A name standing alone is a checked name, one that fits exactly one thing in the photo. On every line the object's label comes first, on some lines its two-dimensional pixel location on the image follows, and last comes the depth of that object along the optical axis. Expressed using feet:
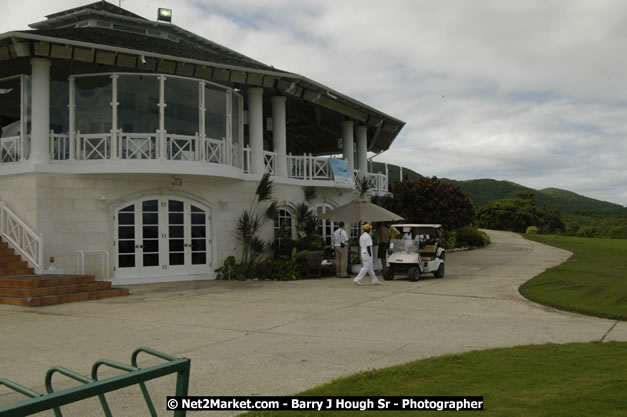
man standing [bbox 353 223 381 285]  48.75
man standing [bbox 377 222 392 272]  59.36
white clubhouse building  50.62
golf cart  52.13
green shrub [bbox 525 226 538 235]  159.33
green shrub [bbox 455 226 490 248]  103.53
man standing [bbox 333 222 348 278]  57.88
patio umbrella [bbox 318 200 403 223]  58.03
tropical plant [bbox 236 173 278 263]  59.16
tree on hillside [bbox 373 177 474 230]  83.10
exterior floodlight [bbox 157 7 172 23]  77.32
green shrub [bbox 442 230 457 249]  98.55
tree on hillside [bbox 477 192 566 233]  173.58
